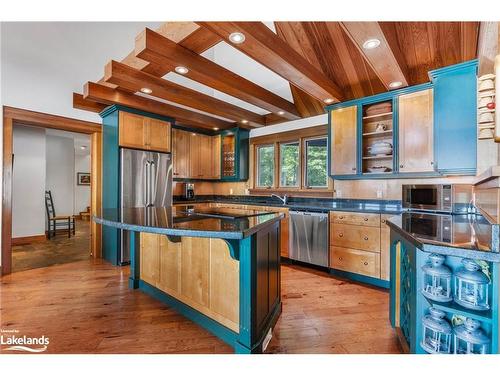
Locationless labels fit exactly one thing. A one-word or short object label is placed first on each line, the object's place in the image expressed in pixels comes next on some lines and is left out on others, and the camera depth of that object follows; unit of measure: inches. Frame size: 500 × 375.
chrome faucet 172.1
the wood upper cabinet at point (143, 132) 146.6
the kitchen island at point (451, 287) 43.5
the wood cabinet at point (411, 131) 96.4
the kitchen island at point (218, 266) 64.2
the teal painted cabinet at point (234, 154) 200.7
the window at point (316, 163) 167.6
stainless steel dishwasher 136.5
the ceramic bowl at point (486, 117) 60.4
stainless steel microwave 103.7
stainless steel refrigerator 146.6
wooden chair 221.3
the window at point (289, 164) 180.9
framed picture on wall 344.5
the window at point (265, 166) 195.2
